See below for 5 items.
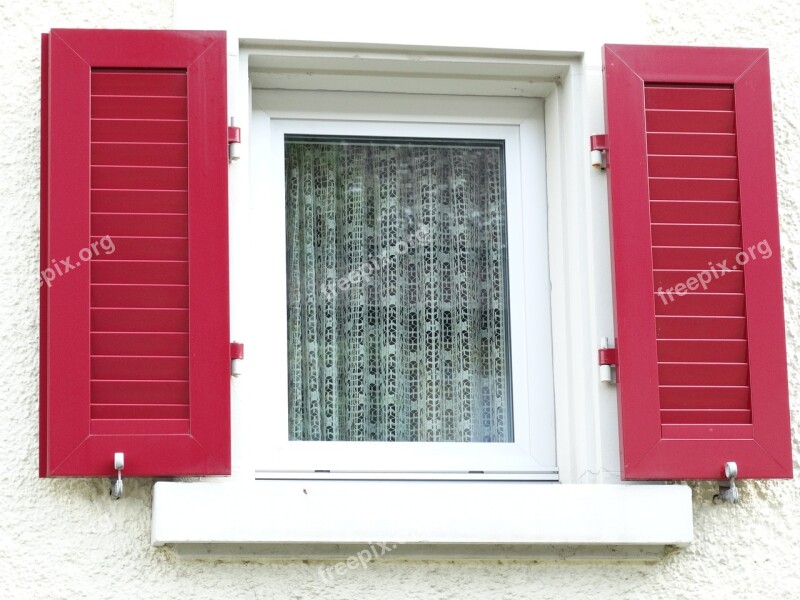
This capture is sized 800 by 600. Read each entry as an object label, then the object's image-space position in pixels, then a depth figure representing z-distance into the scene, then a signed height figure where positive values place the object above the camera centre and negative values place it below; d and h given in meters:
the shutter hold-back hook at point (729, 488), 3.76 -0.33
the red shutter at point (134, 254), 3.63 +0.27
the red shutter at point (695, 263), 3.80 +0.23
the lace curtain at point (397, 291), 4.05 +0.19
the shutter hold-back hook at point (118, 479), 3.57 -0.26
